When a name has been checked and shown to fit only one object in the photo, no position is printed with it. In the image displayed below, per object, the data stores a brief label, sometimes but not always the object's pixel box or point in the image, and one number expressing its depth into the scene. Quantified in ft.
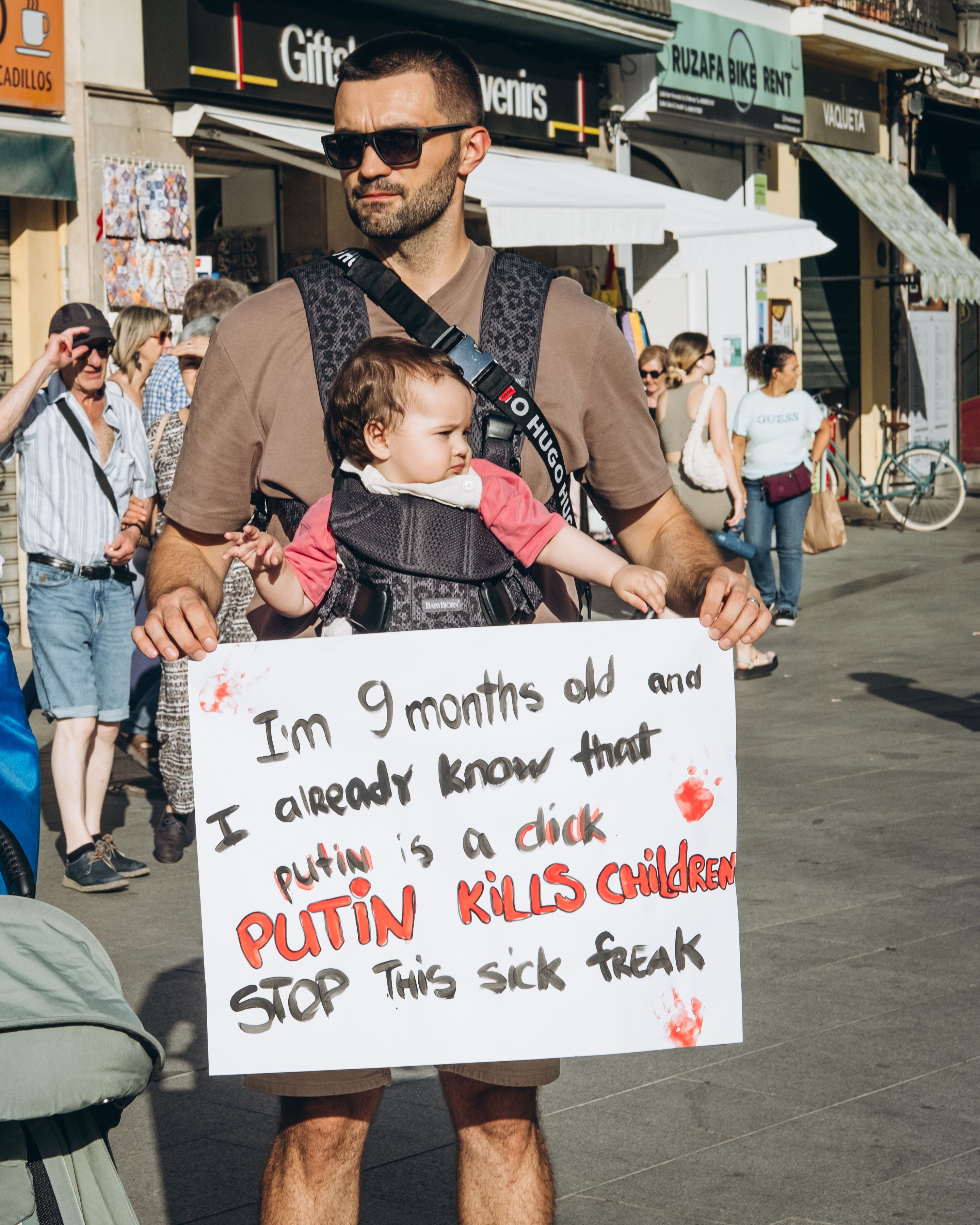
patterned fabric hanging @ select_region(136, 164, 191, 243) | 38.04
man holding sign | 8.91
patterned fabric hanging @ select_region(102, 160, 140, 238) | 37.01
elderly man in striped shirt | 20.17
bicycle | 59.62
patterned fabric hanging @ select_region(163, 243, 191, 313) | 38.75
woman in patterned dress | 21.44
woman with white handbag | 34.37
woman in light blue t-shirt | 39.09
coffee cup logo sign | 34.76
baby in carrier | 8.60
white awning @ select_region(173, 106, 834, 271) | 39.32
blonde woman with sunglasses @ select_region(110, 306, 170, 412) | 24.81
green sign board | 58.18
